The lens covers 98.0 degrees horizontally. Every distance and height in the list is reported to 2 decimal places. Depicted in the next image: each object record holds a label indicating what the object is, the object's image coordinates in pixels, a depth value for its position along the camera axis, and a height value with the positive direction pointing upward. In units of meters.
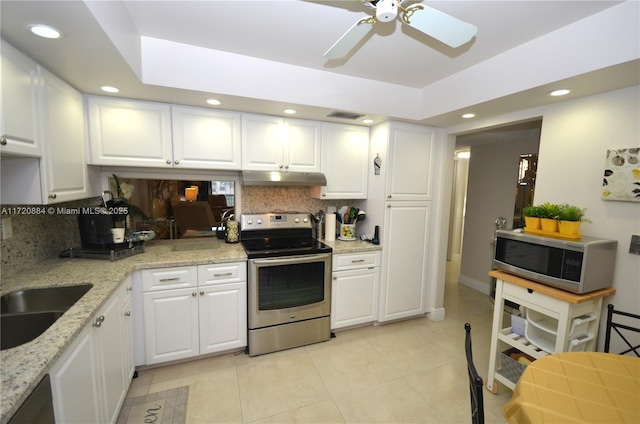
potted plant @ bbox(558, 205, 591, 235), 1.72 -0.17
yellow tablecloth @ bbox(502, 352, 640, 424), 0.96 -0.76
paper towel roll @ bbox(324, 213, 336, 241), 3.00 -0.44
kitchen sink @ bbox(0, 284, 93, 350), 1.29 -0.66
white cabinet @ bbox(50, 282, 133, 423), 1.08 -0.89
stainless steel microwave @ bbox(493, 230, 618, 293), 1.57 -0.42
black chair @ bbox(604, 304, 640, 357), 1.51 -0.73
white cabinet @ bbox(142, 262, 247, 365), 2.12 -1.02
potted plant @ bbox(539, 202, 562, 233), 1.83 -0.17
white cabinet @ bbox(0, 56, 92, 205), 1.52 +0.12
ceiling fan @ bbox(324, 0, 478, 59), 1.13 +0.73
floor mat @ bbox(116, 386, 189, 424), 1.76 -1.49
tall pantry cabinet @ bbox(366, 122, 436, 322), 2.81 -0.19
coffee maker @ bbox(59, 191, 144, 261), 2.04 -0.42
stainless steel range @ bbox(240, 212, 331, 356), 2.38 -0.90
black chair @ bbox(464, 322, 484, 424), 0.91 -0.69
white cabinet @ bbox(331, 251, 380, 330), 2.72 -1.02
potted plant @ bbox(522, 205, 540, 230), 1.92 -0.18
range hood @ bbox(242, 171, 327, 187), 2.48 +0.07
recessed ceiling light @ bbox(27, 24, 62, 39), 1.21 +0.66
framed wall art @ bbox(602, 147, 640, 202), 1.64 +0.11
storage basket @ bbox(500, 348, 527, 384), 1.90 -1.23
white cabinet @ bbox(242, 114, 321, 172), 2.54 +0.39
